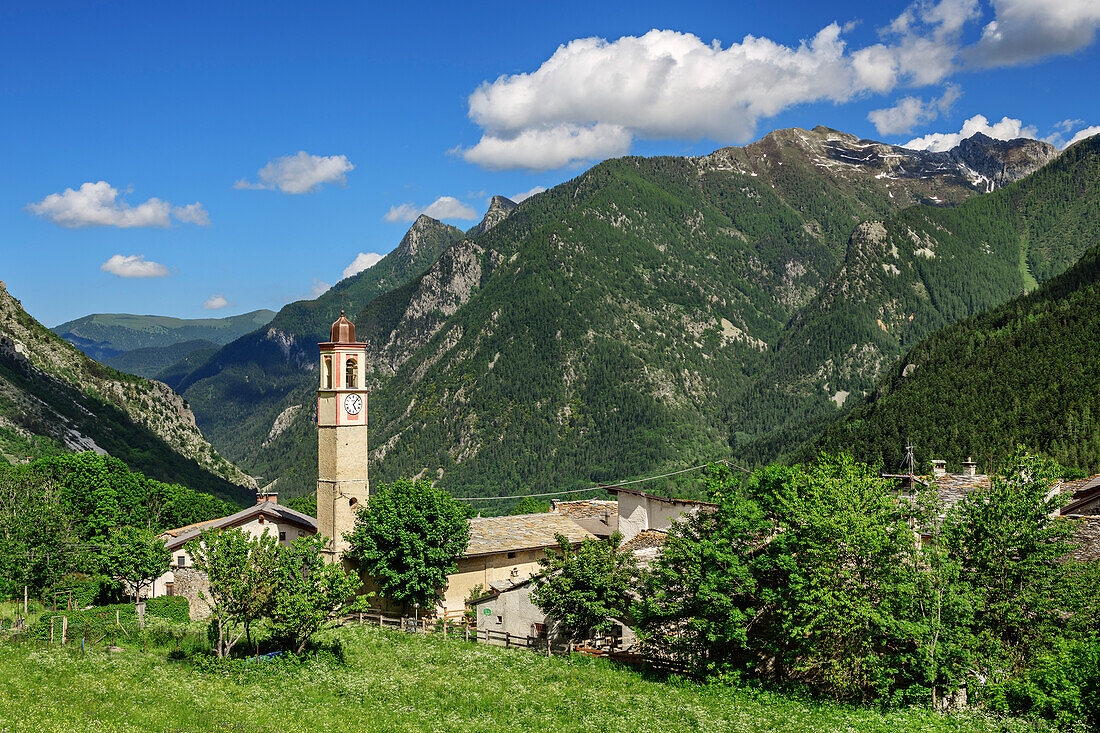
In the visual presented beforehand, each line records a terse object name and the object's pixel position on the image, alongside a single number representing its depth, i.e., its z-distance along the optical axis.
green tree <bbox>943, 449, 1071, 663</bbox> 32.50
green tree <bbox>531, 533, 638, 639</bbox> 42.19
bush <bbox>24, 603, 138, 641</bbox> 42.46
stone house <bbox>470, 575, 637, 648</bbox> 43.66
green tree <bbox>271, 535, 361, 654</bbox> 36.66
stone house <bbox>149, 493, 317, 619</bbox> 58.53
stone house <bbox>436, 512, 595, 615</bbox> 54.88
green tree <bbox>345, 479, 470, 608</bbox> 50.00
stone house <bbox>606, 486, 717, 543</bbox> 59.09
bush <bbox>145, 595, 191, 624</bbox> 53.25
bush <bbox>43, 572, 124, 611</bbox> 55.28
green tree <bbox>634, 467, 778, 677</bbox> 35.06
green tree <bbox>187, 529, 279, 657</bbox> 35.97
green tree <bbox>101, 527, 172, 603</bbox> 53.62
